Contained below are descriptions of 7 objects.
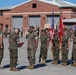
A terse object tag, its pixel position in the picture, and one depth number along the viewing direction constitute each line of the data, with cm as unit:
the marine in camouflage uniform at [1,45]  851
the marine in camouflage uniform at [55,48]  1012
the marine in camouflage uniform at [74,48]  976
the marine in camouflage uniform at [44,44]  1041
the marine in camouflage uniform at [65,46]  985
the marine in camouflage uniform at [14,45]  846
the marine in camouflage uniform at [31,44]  878
